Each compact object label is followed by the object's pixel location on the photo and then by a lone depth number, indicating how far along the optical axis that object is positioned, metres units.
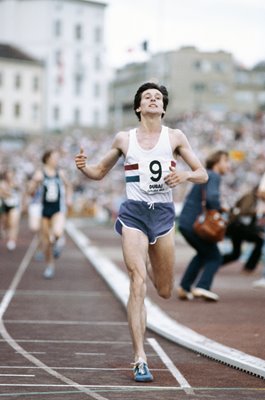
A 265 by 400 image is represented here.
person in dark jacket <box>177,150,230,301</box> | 14.58
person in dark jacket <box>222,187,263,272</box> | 20.47
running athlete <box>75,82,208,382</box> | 8.48
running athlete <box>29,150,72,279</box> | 18.56
